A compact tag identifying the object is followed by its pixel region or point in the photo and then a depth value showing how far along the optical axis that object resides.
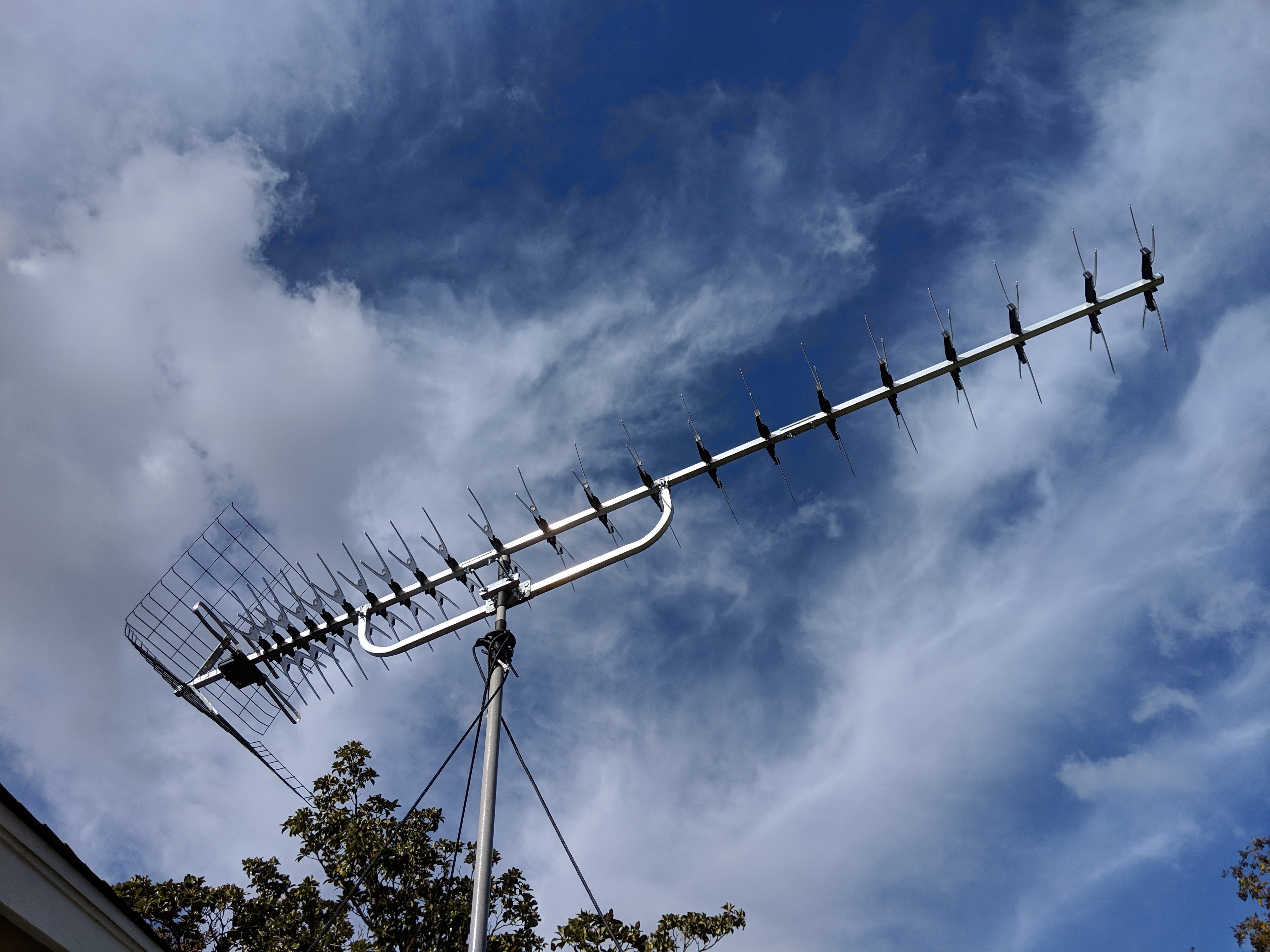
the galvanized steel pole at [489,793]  5.62
